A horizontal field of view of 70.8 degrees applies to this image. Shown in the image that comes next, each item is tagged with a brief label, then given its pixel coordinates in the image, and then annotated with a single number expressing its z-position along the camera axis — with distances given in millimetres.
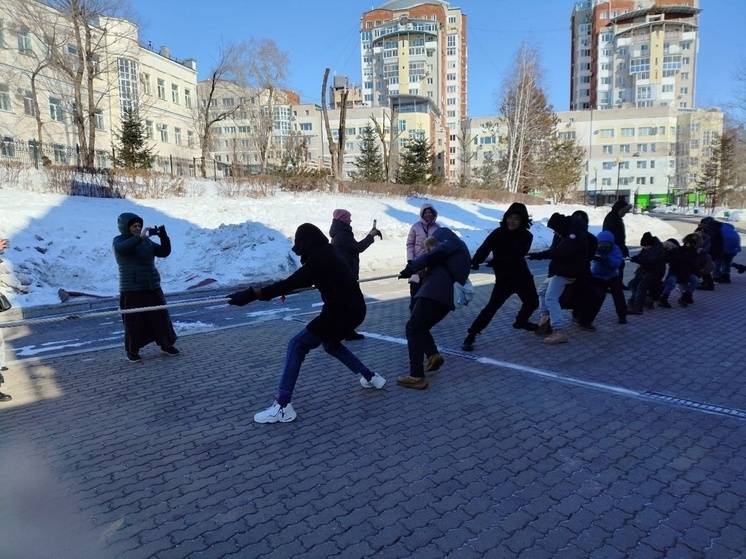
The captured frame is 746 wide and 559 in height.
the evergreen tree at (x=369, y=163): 48456
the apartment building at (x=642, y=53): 96250
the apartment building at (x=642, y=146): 84562
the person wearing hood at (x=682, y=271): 8898
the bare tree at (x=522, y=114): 44375
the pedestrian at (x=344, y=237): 7195
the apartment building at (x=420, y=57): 105750
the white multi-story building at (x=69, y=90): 27480
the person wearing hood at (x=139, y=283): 6059
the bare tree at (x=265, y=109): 44000
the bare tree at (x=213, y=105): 38938
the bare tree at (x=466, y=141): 70588
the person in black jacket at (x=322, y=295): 4168
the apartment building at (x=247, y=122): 45062
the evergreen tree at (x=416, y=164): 37844
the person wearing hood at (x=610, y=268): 7488
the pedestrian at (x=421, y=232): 6770
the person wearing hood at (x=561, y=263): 6531
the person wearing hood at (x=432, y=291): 5032
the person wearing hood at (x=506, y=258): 6270
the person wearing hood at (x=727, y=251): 11375
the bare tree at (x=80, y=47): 23453
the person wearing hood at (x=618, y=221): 8766
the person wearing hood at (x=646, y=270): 8469
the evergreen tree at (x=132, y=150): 27766
